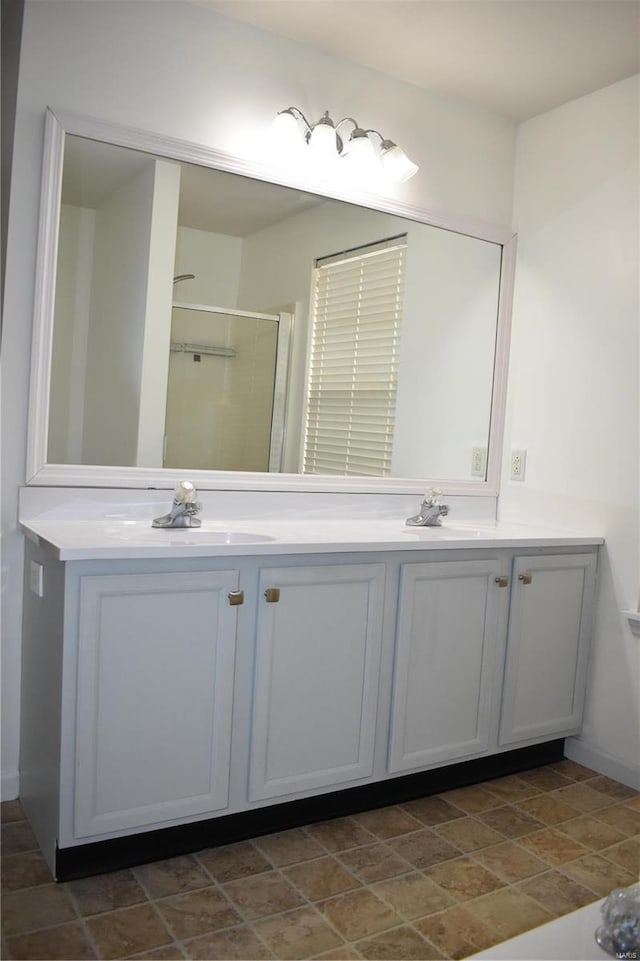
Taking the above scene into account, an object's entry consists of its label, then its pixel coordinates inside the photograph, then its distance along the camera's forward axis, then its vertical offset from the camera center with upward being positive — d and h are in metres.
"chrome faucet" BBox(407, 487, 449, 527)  2.74 -0.21
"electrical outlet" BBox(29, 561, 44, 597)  1.95 -0.38
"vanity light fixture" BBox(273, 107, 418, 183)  2.43 +0.97
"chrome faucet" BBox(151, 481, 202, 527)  2.25 -0.21
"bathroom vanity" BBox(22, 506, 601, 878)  1.80 -0.60
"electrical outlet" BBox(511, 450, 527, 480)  2.98 -0.01
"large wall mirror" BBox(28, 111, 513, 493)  2.17 +0.36
